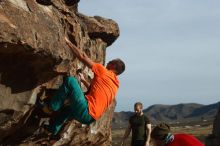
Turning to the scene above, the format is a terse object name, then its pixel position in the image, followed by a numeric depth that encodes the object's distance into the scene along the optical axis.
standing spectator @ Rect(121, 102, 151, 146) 16.75
